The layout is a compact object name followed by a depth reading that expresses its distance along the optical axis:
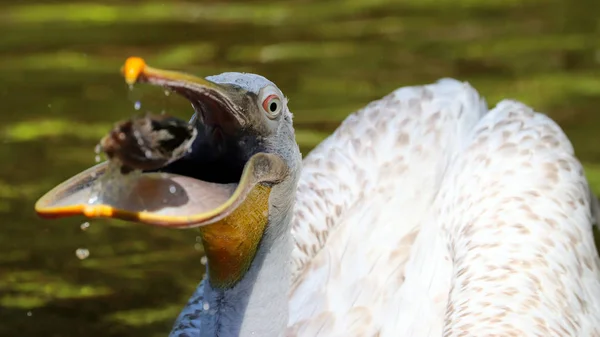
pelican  6.90
